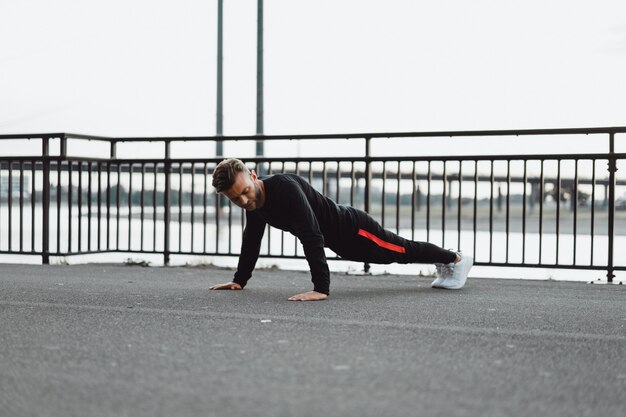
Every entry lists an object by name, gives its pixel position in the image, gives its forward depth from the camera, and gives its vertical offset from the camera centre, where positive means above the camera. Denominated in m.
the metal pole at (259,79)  18.98 +2.71
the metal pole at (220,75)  20.78 +3.27
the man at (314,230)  5.04 -0.18
